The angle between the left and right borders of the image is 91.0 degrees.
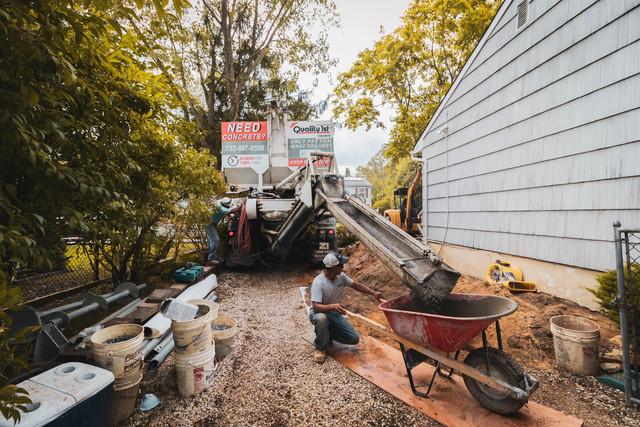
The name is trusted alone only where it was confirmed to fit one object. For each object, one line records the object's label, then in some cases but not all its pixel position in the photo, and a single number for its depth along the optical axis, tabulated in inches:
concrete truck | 120.8
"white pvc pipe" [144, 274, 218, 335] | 139.2
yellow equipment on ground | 194.4
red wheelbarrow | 89.4
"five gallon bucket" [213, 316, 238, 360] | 134.9
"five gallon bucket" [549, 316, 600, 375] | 116.6
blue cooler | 68.9
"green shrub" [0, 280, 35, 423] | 42.5
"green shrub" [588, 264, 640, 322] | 122.6
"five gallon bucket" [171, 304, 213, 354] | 105.4
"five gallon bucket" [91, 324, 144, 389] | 93.7
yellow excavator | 474.7
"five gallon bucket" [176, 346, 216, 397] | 106.2
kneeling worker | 138.8
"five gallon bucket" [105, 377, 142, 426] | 93.6
